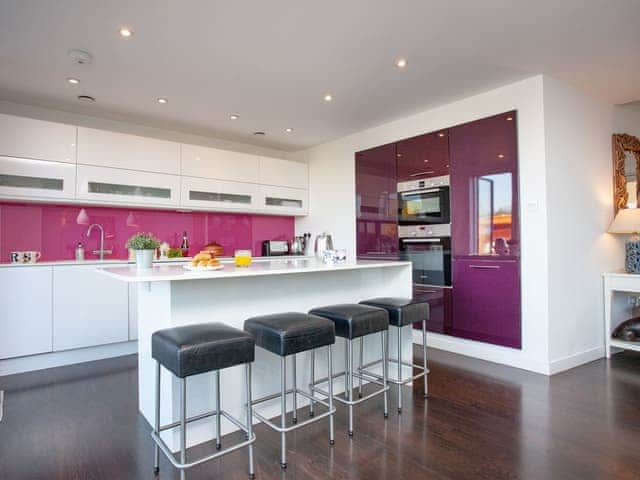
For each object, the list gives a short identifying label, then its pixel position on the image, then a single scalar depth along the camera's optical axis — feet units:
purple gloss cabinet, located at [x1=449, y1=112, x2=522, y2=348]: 10.66
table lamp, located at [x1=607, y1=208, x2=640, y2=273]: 11.32
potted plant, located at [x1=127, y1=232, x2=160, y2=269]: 7.03
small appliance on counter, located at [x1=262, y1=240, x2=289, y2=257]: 16.88
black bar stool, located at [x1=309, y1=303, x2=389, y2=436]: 7.02
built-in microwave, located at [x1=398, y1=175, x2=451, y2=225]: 12.24
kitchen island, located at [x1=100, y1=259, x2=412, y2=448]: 6.48
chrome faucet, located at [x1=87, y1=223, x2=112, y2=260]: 13.24
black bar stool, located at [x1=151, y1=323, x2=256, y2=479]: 5.06
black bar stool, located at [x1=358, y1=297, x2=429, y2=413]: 8.01
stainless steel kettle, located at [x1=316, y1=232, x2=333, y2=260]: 8.75
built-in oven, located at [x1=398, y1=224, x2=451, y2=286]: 12.21
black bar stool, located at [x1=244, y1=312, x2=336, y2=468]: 5.94
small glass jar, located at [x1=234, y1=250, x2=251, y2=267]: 8.06
